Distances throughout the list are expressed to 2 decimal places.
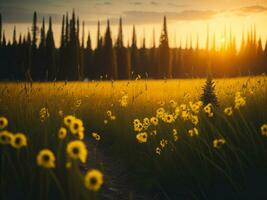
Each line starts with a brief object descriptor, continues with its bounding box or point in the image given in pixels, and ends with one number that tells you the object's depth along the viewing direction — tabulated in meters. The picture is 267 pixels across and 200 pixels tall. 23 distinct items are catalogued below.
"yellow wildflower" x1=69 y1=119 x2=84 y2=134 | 2.26
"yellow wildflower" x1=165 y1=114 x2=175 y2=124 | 5.07
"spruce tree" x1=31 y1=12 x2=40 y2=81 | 46.81
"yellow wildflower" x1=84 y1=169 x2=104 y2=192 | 1.71
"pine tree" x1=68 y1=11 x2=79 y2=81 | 45.53
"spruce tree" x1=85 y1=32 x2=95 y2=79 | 56.62
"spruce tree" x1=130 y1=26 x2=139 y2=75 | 62.50
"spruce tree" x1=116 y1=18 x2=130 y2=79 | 53.12
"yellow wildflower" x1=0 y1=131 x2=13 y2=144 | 2.16
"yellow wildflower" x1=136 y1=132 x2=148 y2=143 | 4.44
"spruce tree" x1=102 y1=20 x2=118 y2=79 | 49.44
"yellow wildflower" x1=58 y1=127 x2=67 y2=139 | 2.26
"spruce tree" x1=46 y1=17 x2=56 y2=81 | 45.66
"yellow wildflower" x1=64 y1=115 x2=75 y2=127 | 2.35
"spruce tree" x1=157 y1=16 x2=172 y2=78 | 53.44
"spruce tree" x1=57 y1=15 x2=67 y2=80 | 46.28
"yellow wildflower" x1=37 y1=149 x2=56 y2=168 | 1.89
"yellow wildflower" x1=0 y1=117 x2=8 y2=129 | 2.44
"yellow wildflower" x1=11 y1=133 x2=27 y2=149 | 2.09
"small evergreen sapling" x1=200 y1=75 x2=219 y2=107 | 6.42
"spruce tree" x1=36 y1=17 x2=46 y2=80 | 45.99
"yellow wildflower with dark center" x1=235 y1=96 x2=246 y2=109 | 4.39
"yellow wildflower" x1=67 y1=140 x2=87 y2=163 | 1.84
